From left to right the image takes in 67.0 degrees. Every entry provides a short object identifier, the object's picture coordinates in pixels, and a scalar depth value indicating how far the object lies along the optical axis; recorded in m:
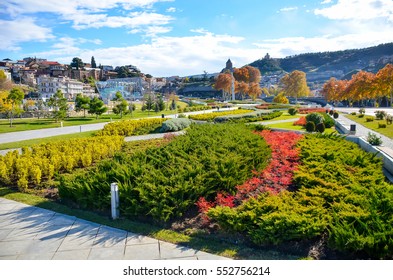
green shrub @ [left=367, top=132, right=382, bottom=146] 11.71
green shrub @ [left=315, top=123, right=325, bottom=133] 17.44
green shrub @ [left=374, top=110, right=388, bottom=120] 23.09
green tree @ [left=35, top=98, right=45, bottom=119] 42.24
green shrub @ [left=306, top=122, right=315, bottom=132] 17.34
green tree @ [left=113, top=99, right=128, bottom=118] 34.50
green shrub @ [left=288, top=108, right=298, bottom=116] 31.32
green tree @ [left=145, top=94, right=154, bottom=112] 45.31
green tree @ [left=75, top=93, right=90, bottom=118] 34.21
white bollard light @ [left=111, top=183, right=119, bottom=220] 6.18
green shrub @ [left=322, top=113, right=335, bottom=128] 21.03
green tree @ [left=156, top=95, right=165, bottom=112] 44.83
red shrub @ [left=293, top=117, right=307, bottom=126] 21.36
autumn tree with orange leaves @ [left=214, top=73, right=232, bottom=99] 74.06
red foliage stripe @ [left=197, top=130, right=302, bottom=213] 6.59
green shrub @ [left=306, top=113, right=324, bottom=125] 19.61
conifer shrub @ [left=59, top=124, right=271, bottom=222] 6.07
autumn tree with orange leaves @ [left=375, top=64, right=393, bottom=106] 39.97
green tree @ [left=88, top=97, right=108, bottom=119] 32.56
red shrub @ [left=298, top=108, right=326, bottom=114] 34.30
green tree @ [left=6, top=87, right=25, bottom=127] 28.23
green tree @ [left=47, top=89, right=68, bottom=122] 29.83
